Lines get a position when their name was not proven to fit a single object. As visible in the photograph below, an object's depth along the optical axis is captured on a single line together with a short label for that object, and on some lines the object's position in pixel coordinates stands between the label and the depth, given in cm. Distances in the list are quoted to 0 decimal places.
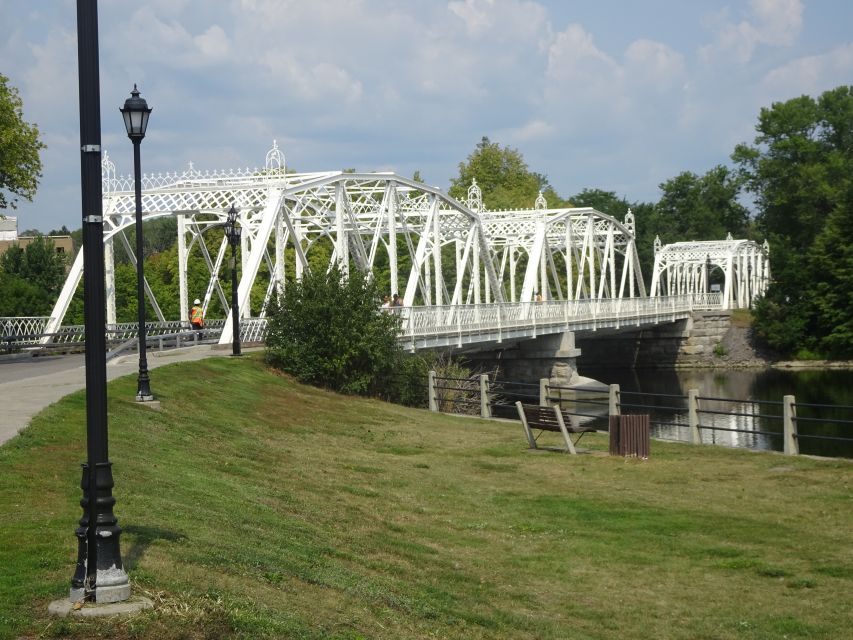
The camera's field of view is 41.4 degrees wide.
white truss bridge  3762
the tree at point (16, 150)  3641
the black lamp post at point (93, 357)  794
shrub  3056
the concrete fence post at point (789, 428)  1997
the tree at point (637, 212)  11775
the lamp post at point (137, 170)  1864
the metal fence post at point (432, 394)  3089
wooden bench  2166
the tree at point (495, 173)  10519
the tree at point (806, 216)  6919
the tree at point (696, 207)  12356
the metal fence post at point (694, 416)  2216
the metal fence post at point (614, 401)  2336
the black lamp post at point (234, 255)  3108
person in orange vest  3903
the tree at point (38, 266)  7594
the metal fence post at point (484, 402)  2838
